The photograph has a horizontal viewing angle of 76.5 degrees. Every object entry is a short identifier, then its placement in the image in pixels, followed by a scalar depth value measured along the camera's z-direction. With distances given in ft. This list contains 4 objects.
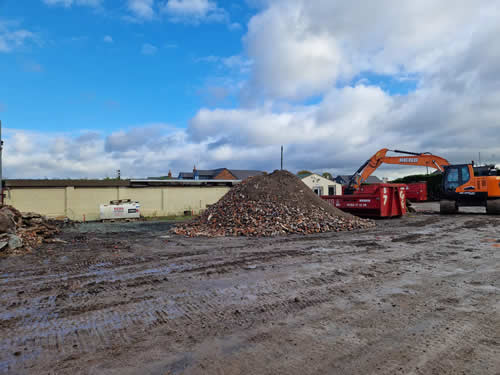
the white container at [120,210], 75.00
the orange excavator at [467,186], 56.75
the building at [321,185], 124.06
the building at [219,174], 216.54
